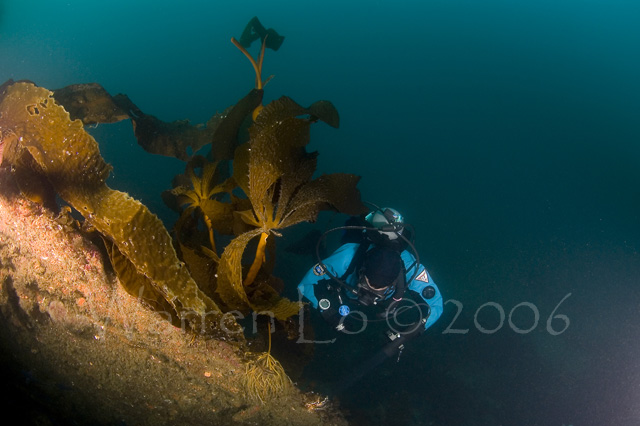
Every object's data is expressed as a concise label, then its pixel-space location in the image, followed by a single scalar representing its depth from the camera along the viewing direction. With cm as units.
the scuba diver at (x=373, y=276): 327
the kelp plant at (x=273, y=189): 168
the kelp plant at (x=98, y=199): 123
